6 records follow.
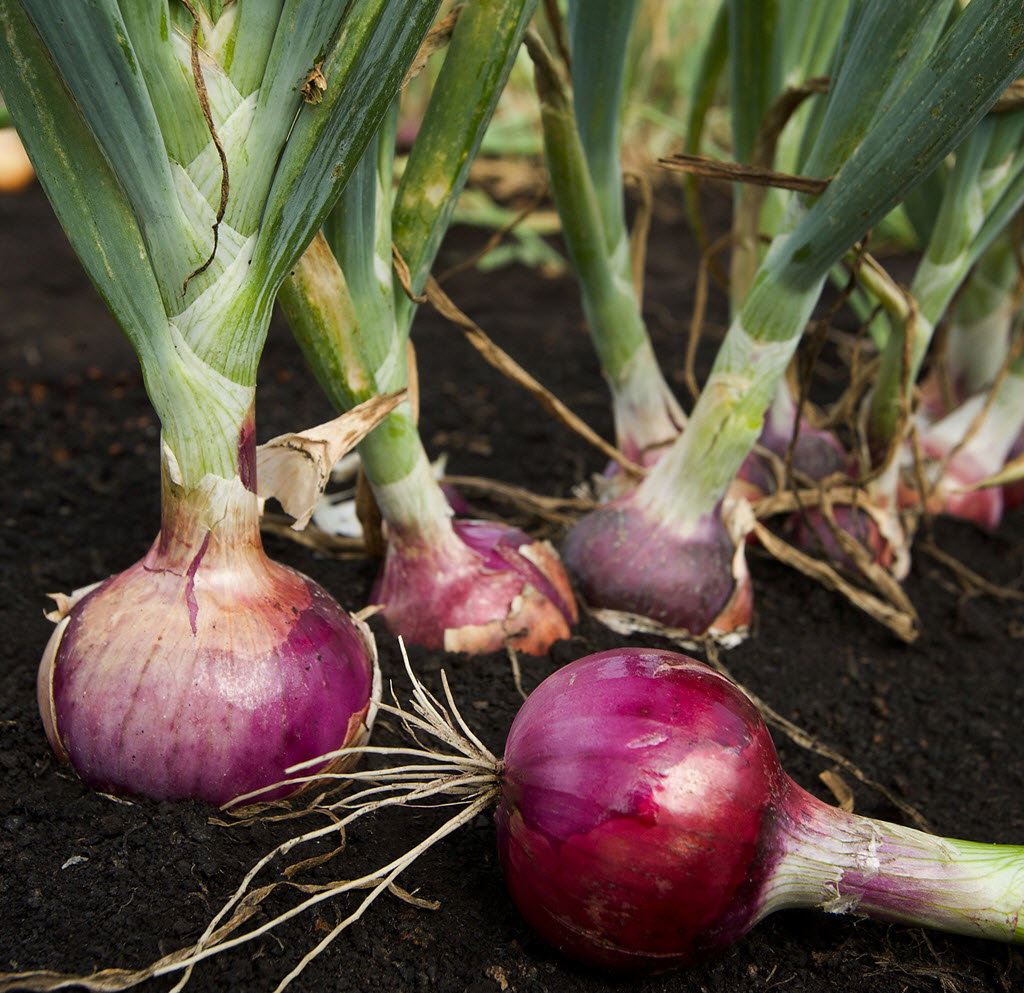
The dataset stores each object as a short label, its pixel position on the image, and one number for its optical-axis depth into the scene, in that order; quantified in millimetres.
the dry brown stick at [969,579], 618
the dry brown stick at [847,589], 576
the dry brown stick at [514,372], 538
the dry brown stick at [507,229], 582
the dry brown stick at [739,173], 497
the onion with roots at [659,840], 408
